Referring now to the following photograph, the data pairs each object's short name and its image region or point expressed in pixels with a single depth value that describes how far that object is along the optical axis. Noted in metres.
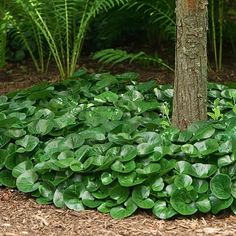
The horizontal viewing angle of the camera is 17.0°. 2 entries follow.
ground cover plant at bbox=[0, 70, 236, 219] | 4.20
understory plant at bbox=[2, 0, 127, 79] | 6.81
